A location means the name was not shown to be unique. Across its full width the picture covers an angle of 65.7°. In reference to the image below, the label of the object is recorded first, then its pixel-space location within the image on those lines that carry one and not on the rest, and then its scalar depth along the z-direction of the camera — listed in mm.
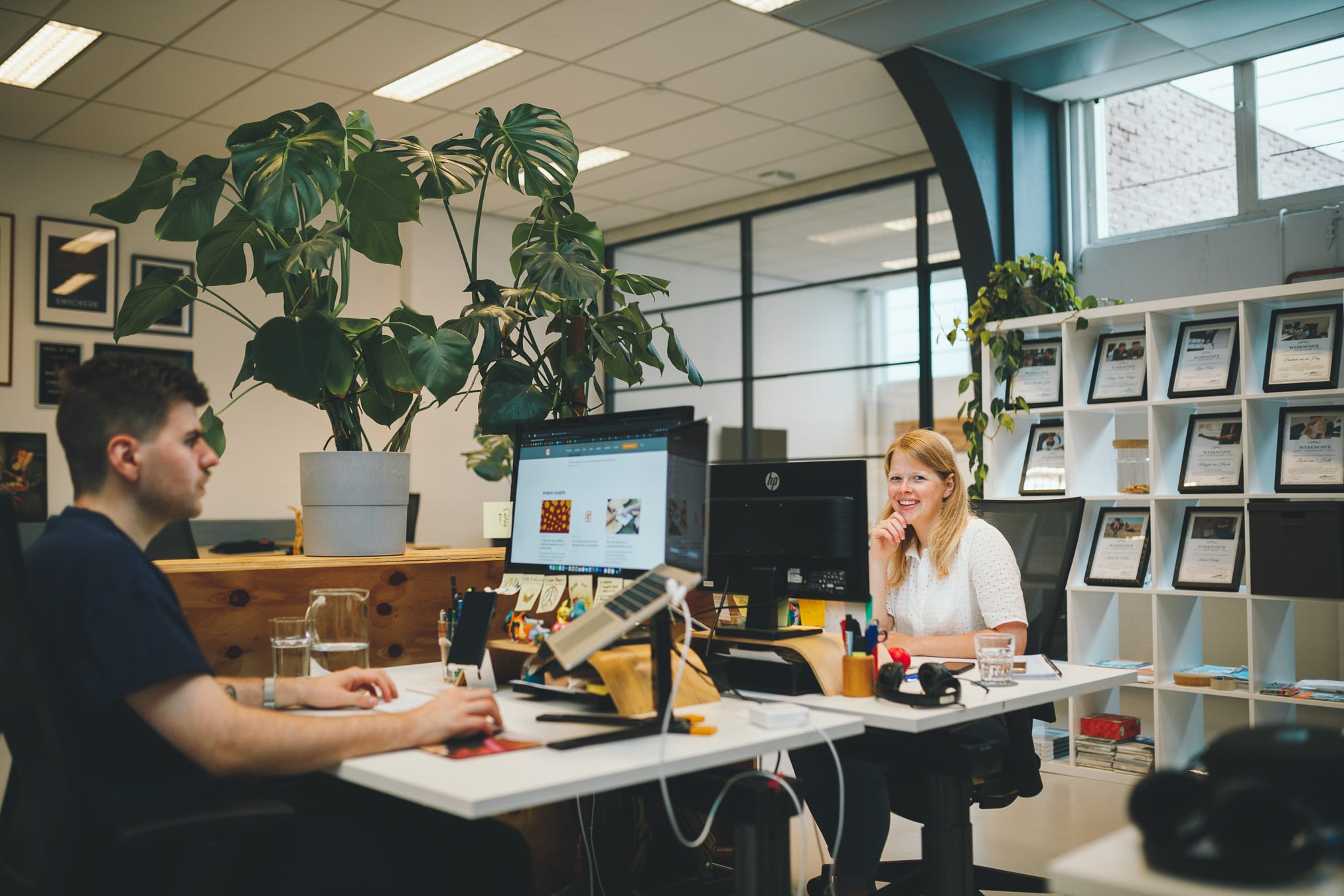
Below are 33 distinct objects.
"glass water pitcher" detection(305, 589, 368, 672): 1927
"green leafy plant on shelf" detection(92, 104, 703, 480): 2258
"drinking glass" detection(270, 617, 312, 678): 1875
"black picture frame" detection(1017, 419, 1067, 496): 4590
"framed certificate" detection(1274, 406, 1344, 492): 3732
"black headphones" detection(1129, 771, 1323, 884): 870
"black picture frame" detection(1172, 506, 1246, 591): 3910
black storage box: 3520
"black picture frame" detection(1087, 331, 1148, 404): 4223
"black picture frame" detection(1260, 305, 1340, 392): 3742
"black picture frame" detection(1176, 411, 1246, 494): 3945
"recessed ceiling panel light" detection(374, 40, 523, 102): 4863
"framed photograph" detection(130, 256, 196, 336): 6188
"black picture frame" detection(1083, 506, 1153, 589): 4148
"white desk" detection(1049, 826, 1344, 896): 879
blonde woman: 2271
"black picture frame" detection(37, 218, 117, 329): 5855
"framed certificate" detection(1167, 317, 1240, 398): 4004
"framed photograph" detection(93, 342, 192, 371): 6012
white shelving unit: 3852
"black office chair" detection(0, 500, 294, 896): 1243
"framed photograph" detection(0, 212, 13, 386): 5723
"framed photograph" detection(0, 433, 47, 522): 5727
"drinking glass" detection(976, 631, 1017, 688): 1991
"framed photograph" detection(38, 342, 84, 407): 5840
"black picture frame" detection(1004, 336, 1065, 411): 4512
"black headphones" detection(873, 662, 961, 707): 1749
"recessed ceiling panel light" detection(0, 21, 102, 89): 4570
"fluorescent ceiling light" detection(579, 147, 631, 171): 6234
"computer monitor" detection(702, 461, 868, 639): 2018
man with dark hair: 1294
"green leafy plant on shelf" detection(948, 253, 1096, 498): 4602
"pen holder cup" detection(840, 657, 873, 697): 1825
